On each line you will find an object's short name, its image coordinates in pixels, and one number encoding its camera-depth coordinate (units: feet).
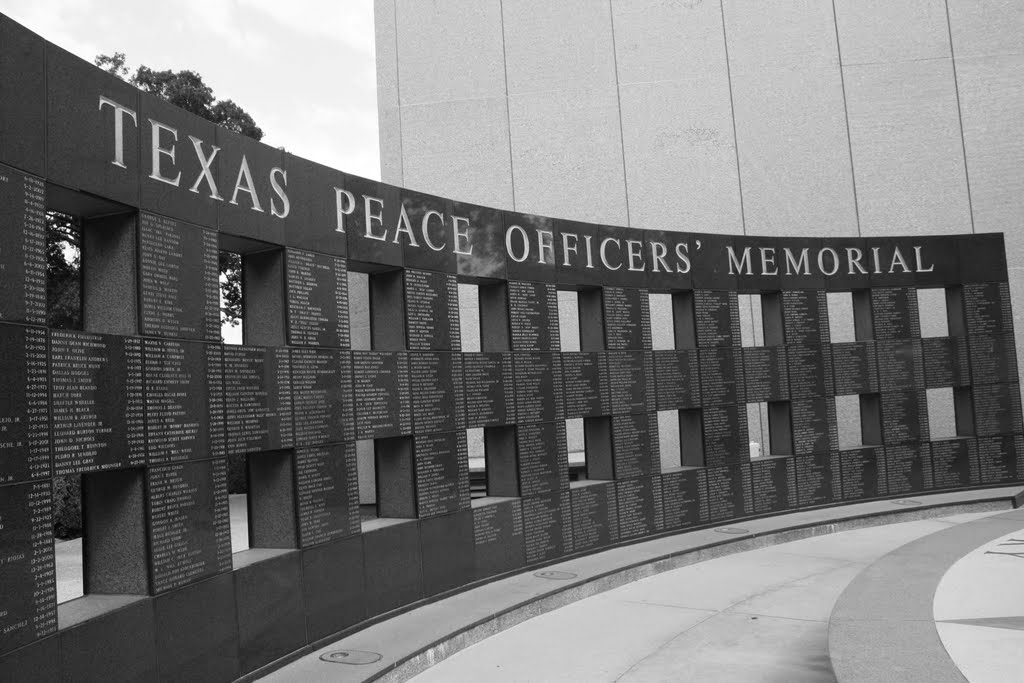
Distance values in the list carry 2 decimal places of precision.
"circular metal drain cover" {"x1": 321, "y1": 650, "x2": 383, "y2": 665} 17.70
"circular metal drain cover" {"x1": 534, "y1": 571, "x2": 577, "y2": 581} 25.13
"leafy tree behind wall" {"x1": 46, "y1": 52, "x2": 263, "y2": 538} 44.29
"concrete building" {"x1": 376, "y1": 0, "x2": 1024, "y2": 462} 47.26
